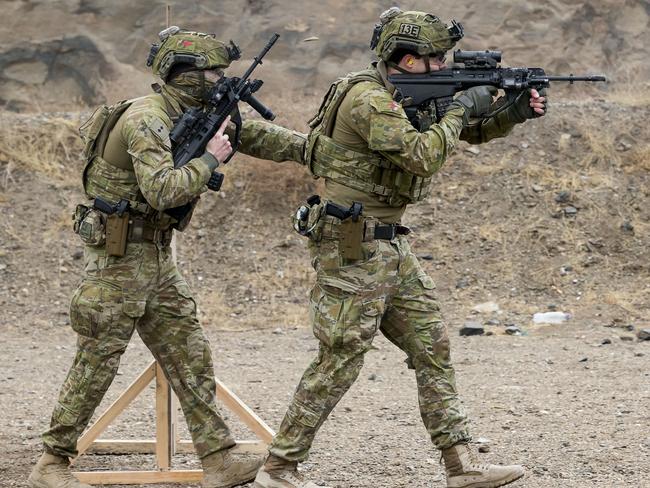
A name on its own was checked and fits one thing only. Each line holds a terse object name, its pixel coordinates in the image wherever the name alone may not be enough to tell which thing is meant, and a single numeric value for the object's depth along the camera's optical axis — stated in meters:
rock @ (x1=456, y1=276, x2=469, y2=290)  21.59
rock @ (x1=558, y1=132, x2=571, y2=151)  24.47
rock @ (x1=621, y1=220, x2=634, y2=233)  22.64
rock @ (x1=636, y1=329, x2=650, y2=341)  18.48
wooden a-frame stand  11.96
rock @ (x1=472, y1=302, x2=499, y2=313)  20.72
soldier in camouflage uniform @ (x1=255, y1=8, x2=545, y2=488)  10.86
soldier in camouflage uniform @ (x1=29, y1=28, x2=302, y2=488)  11.05
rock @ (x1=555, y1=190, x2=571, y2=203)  23.31
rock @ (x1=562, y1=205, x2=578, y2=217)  23.00
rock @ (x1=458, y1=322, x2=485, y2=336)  19.34
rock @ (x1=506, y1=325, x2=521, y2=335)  19.36
